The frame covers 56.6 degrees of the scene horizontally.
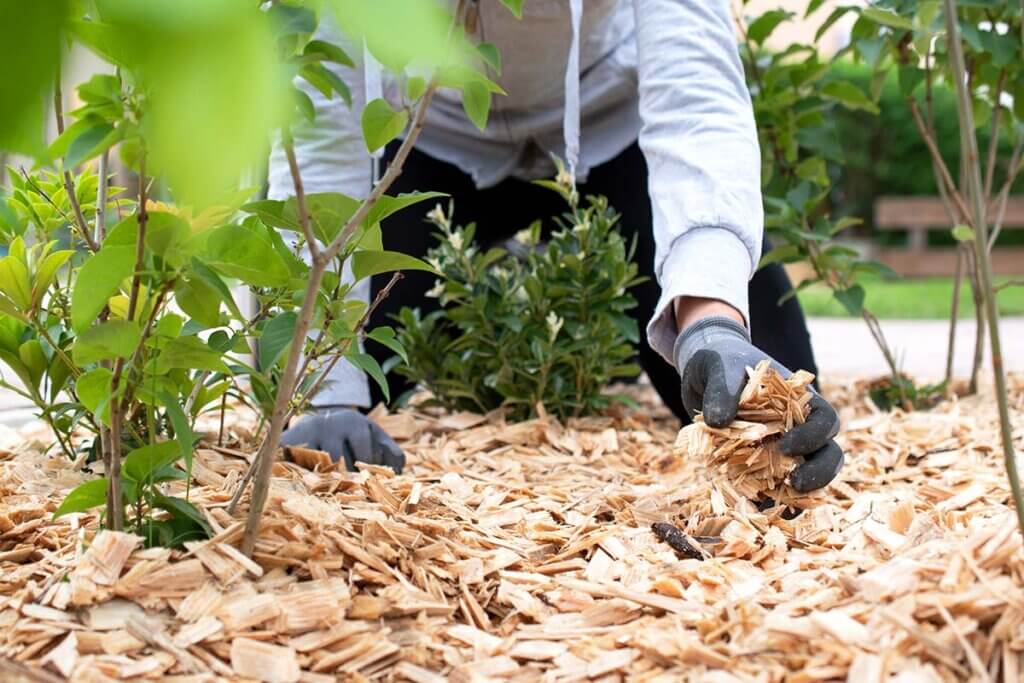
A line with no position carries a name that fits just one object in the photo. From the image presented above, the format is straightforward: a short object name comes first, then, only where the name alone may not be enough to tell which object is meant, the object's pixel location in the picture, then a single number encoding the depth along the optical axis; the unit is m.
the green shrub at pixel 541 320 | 1.75
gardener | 1.26
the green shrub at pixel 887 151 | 10.06
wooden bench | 8.69
